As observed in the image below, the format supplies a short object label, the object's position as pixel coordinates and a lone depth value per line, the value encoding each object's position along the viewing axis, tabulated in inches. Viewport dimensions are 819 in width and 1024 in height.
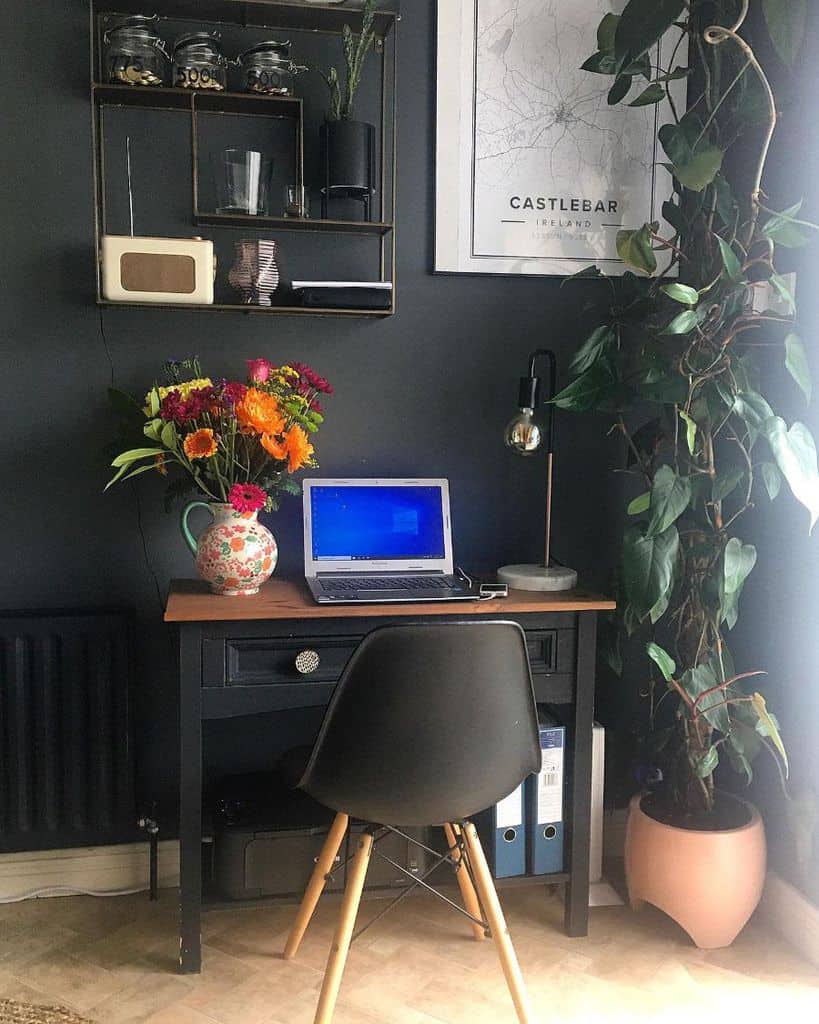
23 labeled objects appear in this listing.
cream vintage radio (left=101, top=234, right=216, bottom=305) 89.3
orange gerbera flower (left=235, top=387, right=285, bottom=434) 83.0
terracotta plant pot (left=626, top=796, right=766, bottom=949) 89.1
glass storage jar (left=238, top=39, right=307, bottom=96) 91.1
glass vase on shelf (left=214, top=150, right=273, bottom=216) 91.1
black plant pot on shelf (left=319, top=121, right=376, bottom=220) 92.3
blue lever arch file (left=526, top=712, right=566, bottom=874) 90.8
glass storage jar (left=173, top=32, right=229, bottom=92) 90.0
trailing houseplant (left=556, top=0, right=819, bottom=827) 82.0
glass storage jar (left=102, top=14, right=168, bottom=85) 88.8
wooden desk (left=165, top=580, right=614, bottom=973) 81.6
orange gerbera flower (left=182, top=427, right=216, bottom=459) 82.6
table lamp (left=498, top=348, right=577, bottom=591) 91.7
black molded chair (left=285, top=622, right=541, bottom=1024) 66.4
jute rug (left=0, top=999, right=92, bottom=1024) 77.4
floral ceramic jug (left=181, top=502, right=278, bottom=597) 85.3
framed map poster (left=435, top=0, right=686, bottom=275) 98.7
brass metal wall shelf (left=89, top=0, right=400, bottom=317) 91.3
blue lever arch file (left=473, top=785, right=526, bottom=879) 90.1
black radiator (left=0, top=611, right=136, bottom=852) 93.4
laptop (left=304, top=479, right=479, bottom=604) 94.7
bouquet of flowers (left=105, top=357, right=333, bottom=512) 83.8
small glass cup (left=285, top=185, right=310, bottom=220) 93.4
